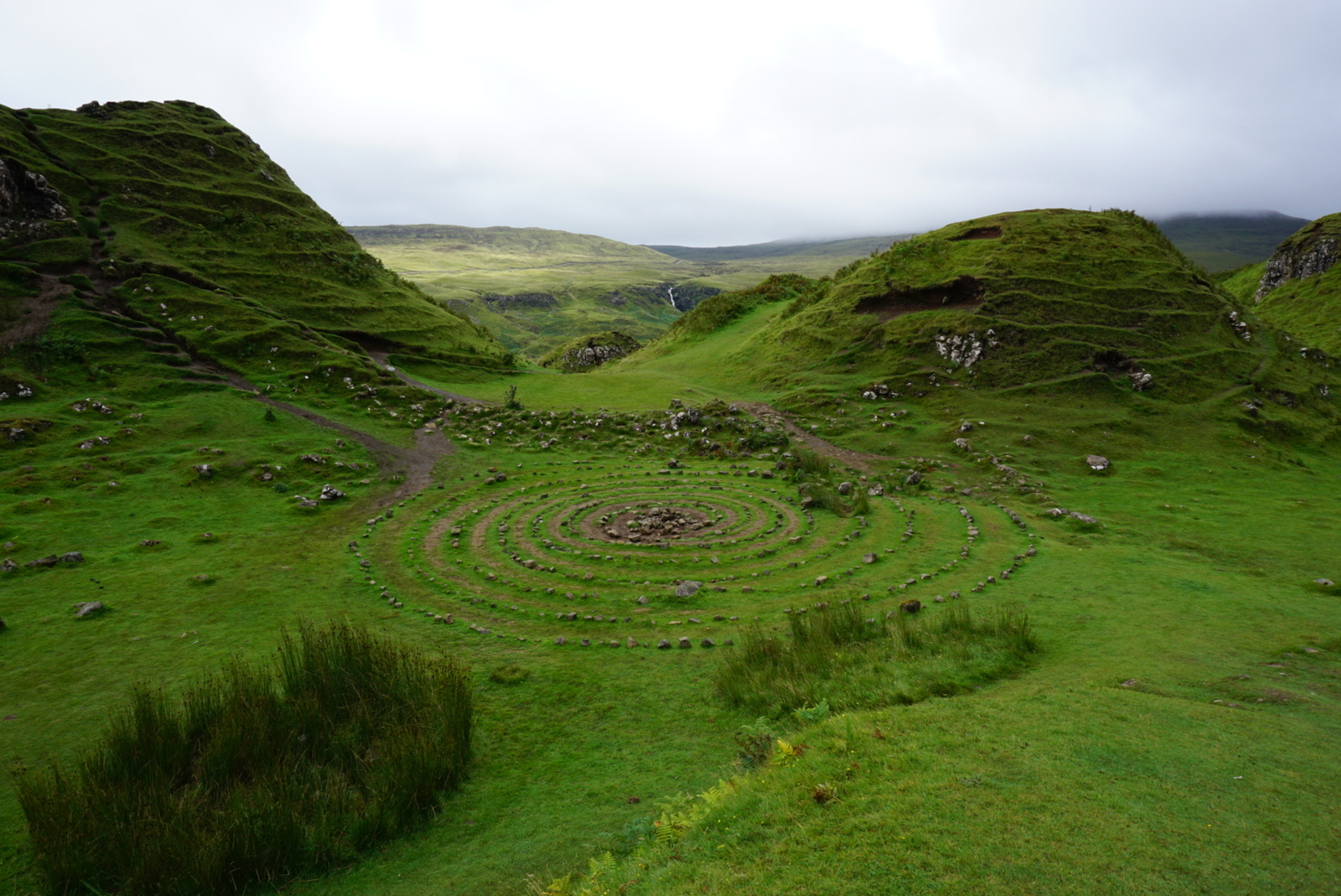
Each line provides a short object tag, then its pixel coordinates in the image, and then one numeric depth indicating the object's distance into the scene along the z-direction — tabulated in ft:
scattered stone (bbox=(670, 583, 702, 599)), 52.42
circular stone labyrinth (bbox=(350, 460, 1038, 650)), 48.96
